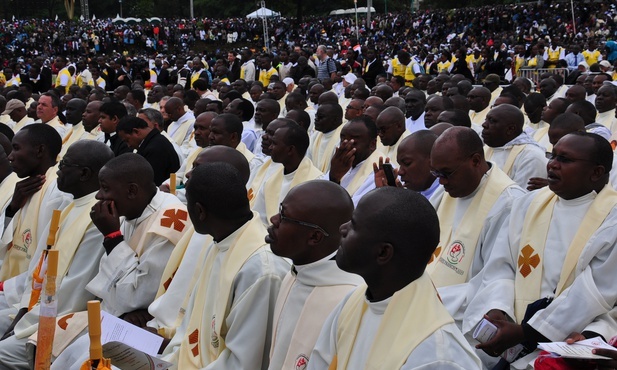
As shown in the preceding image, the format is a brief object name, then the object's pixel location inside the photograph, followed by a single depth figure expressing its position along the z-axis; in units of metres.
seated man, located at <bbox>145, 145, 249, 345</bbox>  4.76
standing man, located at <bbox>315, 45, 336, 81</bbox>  20.27
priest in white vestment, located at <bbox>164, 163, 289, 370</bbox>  4.05
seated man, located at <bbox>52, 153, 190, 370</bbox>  5.03
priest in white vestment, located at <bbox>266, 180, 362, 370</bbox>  3.85
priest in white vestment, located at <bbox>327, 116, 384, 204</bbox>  6.84
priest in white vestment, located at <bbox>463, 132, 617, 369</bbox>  4.30
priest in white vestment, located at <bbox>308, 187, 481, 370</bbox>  2.96
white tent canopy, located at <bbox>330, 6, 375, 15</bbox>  52.59
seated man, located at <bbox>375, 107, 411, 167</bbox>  8.20
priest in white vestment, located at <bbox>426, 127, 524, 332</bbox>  5.14
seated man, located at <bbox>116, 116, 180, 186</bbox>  8.72
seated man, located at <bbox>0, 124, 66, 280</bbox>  6.54
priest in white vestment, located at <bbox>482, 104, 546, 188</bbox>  7.14
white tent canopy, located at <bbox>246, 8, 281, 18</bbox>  42.41
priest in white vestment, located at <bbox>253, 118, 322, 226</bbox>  7.07
